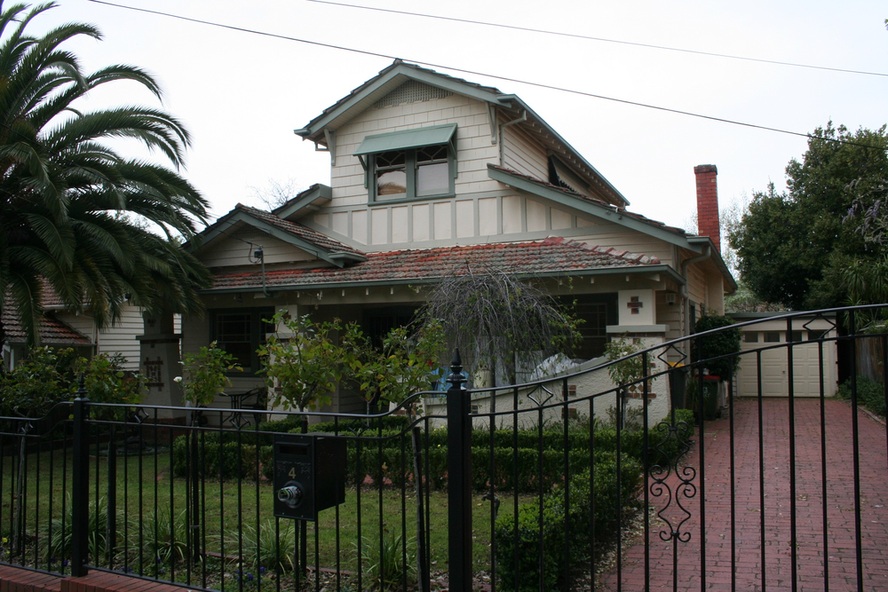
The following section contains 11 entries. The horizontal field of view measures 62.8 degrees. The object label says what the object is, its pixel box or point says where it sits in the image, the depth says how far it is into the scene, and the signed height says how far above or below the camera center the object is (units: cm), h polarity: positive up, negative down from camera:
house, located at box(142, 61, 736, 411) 1288 +178
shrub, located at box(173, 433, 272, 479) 1011 -189
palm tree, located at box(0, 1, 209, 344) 1159 +235
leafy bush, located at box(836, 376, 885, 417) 1457 -164
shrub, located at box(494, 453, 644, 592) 506 -160
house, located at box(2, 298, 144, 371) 2076 -28
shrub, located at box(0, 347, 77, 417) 934 -79
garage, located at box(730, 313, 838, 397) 2122 -140
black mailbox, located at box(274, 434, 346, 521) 436 -92
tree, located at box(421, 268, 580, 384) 1064 +1
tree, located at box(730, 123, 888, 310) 2394 +332
